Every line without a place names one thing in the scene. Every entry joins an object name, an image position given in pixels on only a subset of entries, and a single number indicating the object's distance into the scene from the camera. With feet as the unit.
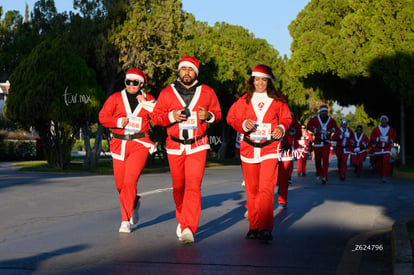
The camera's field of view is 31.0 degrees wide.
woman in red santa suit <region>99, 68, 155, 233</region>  29.86
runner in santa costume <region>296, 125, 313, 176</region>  77.44
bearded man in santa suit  27.09
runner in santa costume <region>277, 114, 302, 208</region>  40.01
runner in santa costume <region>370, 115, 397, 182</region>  70.69
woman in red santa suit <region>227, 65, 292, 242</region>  27.48
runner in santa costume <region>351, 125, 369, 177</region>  81.05
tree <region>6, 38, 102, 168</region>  83.35
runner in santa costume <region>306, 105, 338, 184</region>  61.98
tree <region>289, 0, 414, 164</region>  86.02
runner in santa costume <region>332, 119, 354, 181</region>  70.28
